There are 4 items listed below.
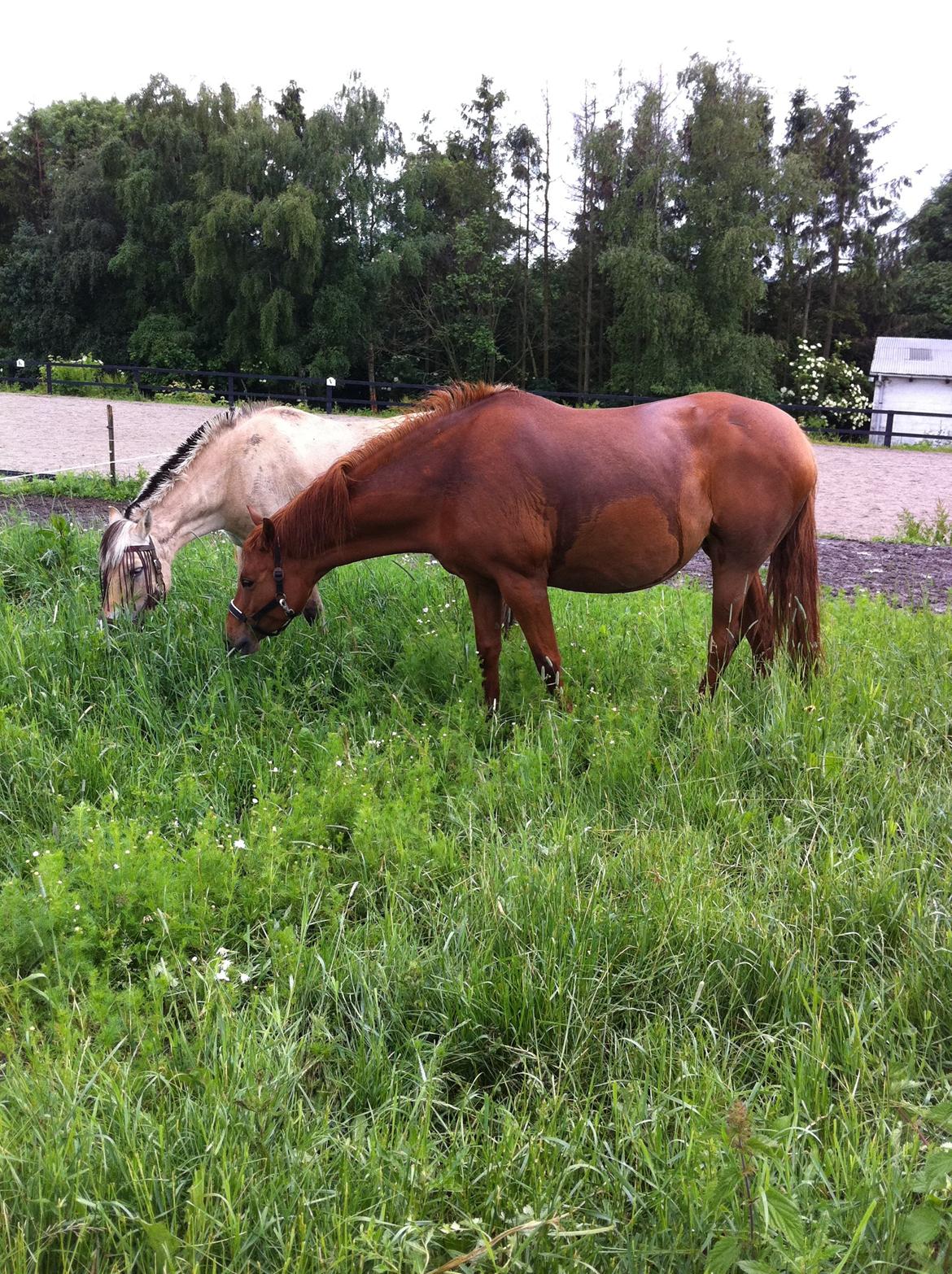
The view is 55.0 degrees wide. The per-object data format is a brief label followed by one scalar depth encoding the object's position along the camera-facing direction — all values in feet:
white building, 127.95
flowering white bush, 113.39
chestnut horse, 14.90
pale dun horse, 19.04
